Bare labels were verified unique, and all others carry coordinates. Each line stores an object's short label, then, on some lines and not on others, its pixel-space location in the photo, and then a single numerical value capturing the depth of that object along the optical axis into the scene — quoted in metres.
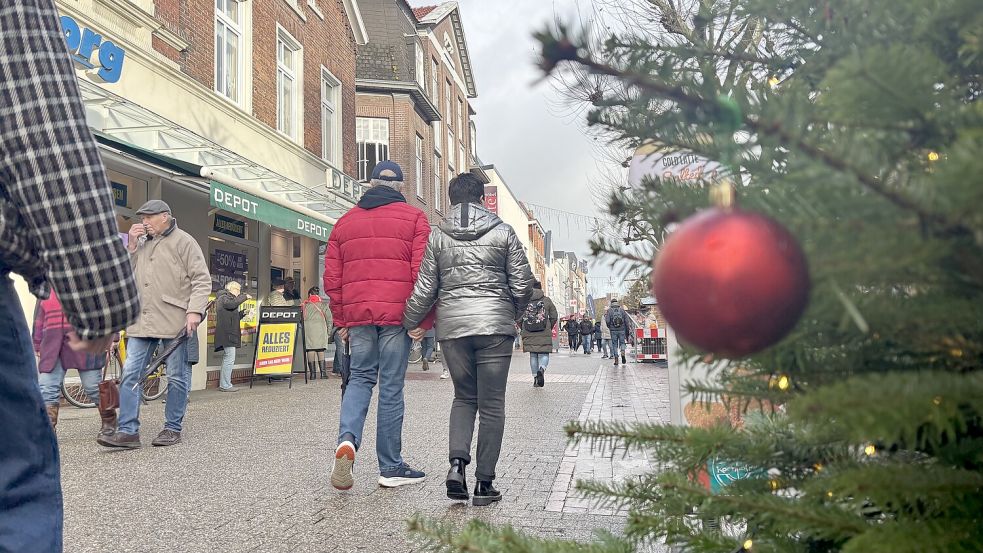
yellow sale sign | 11.52
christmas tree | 0.48
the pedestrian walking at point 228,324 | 10.75
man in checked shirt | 1.46
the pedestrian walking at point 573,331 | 31.67
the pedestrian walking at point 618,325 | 19.77
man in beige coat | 5.36
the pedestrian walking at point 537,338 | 11.58
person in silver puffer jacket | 3.81
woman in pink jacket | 5.94
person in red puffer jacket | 4.13
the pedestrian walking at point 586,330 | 29.84
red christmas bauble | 0.46
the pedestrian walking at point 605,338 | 24.20
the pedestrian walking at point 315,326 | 12.81
